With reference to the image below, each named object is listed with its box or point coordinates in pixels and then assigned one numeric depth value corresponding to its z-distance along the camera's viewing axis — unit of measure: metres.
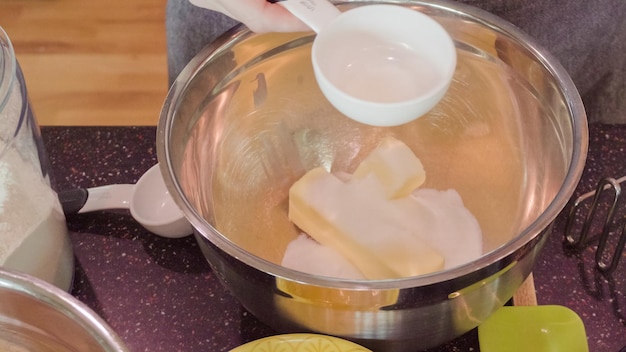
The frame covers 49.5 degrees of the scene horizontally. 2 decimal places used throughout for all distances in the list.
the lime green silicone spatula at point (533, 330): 0.58
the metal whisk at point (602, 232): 0.61
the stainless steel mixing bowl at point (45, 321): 0.41
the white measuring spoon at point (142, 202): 0.66
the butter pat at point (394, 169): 0.67
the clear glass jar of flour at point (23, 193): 0.54
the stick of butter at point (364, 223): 0.60
